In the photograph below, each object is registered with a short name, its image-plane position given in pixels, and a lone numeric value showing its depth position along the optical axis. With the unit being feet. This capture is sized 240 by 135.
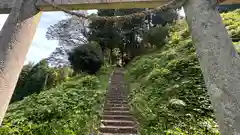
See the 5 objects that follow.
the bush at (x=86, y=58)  25.61
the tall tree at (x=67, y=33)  33.94
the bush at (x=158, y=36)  30.78
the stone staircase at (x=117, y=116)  10.48
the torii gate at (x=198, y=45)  3.83
